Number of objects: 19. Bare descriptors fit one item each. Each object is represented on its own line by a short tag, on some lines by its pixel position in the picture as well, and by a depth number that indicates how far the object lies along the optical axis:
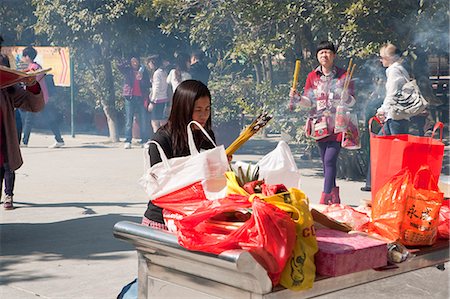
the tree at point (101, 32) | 13.02
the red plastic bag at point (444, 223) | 3.87
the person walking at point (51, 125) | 13.12
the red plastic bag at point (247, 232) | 2.79
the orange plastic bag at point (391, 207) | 3.56
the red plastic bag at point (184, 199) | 3.23
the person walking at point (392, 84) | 8.24
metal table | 2.78
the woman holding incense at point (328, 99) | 7.34
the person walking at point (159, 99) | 12.48
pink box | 3.04
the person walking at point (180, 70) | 12.17
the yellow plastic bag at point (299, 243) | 2.87
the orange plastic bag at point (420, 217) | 3.59
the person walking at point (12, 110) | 5.74
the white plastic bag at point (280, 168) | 3.34
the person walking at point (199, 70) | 11.85
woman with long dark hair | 3.72
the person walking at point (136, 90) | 13.43
